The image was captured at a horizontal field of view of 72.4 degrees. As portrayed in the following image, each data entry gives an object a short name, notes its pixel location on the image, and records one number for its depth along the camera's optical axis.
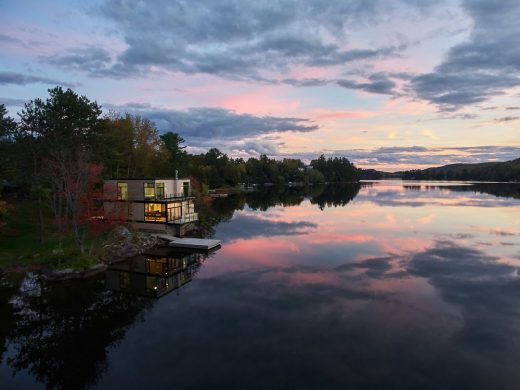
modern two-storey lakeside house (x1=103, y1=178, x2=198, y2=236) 48.12
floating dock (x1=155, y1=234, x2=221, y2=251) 41.57
